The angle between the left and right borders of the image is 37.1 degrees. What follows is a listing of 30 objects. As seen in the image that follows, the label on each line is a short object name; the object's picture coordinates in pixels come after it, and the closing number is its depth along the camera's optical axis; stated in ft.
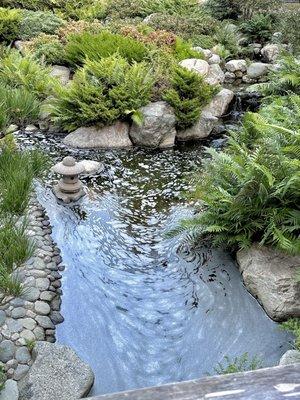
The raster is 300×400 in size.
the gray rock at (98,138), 28.84
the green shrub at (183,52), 38.02
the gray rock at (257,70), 43.04
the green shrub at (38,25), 43.98
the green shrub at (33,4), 51.96
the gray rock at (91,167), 25.32
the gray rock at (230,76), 43.70
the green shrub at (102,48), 34.86
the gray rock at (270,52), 44.73
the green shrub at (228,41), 46.57
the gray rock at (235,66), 43.73
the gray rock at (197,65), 36.29
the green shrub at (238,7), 51.16
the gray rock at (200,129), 31.19
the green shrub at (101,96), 28.43
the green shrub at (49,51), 36.65
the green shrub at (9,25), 42.70
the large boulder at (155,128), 29.19
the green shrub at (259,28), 48.88
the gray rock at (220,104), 34.47
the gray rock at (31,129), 30.23
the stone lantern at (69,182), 21.80
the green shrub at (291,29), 41.55
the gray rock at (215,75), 37.94
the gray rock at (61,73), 35.01
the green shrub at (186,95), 30.19
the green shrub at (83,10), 51.01
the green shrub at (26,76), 30.78
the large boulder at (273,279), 15.34
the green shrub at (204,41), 45.68
